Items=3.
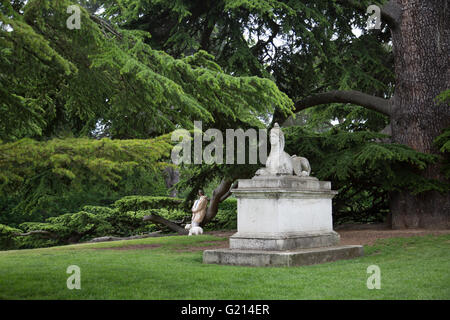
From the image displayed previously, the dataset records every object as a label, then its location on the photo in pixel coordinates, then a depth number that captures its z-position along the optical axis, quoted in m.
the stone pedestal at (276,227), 9.00
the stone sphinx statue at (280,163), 9.74
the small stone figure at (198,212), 18.07
